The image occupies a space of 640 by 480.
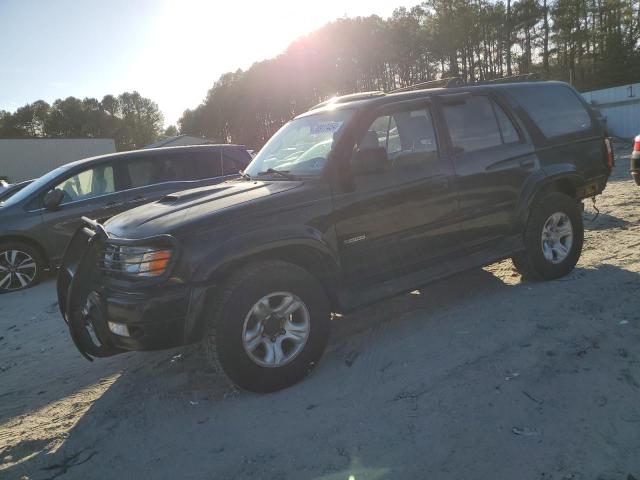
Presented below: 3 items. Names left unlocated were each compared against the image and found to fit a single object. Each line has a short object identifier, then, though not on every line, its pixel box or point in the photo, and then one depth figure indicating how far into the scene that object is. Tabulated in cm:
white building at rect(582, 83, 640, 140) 2003
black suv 311
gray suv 723
